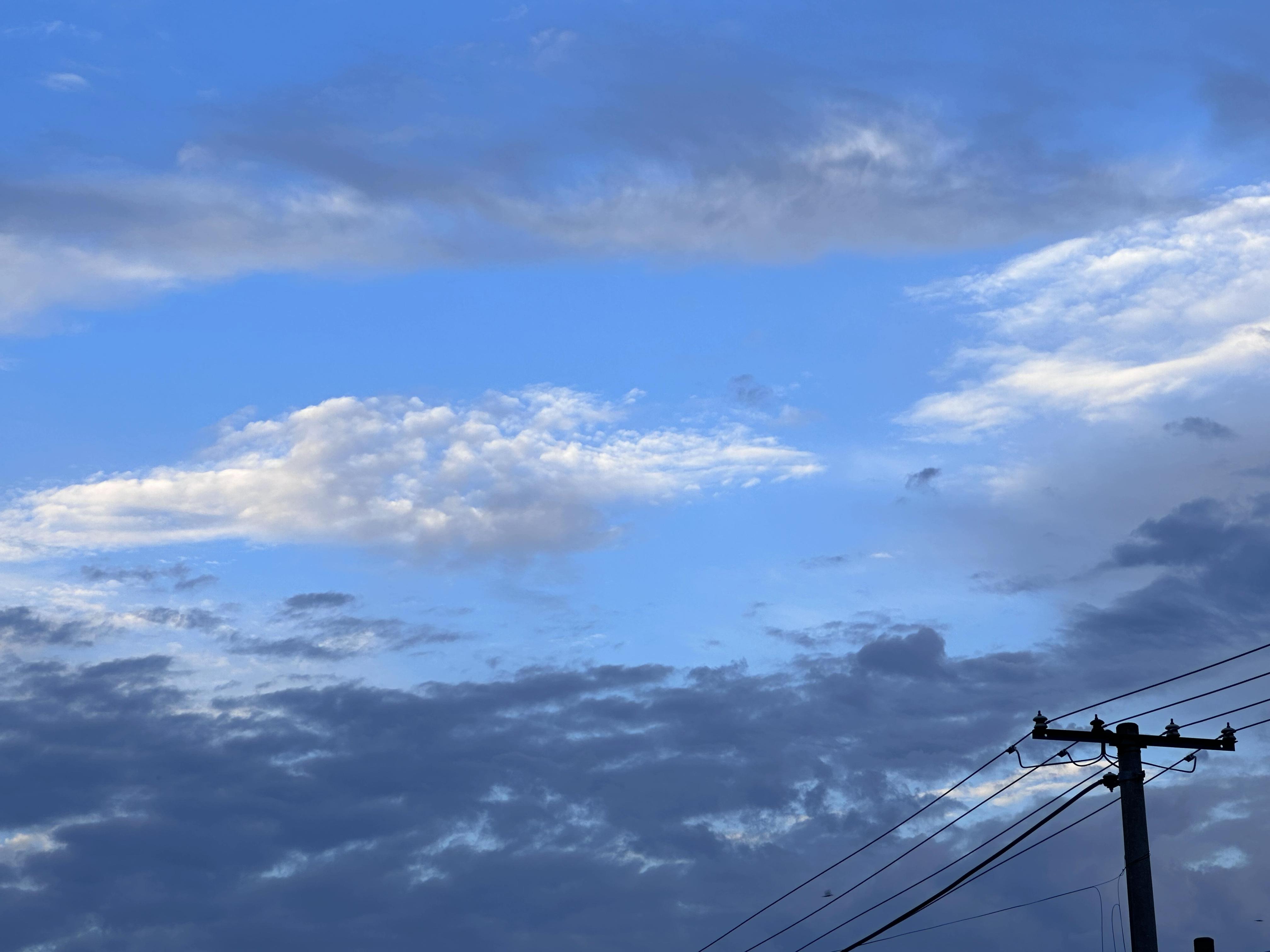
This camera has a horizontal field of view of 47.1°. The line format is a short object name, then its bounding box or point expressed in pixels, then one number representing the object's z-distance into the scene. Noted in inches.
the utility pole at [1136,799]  1031.6
